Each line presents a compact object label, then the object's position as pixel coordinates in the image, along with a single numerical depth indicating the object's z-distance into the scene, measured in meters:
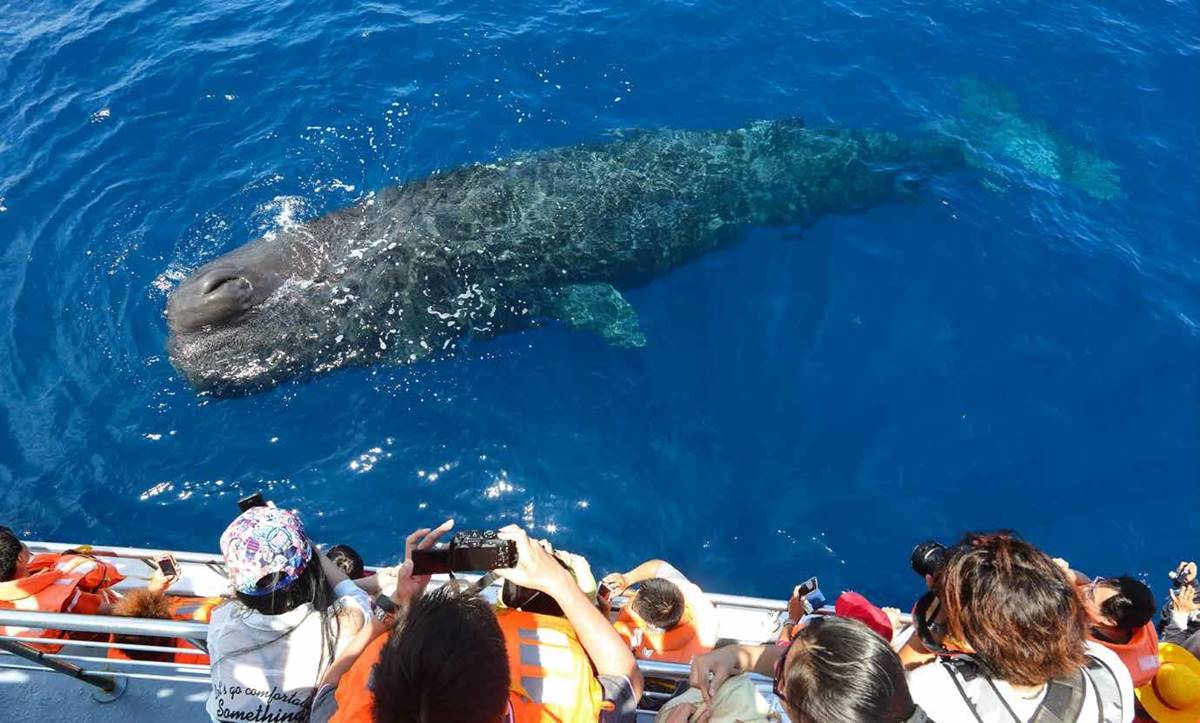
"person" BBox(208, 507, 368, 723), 3.81
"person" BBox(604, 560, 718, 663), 5.29
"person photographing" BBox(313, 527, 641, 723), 2.61
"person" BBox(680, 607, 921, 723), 3.09
